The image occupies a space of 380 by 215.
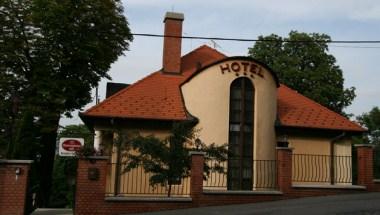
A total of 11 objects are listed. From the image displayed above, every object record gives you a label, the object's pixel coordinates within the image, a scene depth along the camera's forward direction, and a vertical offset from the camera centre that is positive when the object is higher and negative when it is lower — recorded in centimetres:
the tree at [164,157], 1631 +68
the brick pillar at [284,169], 1733 +46
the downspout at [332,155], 2186 +126
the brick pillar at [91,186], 1521 -27
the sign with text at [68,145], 1848 +108
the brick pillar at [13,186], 1495 -35
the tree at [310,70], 3838 +829
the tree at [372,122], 5834 +718
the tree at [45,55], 2520 +583
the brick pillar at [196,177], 1617 +10
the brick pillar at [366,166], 1869 +70
